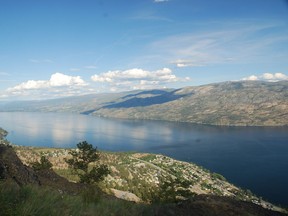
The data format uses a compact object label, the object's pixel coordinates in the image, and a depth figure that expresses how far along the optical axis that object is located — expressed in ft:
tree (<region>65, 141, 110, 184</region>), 127.06
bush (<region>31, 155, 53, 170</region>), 130.74
